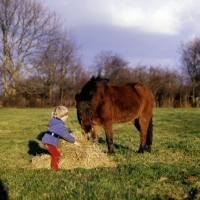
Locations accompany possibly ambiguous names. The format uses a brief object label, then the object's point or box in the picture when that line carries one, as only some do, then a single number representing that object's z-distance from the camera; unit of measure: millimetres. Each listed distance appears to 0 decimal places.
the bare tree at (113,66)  52656
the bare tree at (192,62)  45531
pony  6848
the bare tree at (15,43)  37781
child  6078
